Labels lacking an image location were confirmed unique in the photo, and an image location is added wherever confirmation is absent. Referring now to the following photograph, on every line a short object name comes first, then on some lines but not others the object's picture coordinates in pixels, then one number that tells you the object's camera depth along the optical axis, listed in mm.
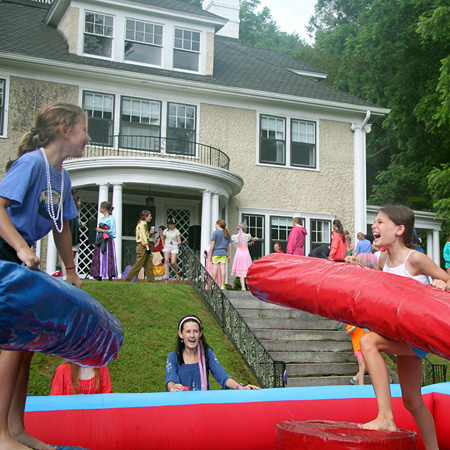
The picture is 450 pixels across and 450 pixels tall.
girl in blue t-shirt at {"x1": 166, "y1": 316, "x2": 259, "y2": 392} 5516
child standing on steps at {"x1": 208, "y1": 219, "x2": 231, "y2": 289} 13906
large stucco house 16750
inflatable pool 4199
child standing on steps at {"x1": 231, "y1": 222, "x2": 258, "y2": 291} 14406
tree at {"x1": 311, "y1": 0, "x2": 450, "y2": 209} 23266
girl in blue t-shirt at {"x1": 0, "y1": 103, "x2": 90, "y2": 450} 2947
